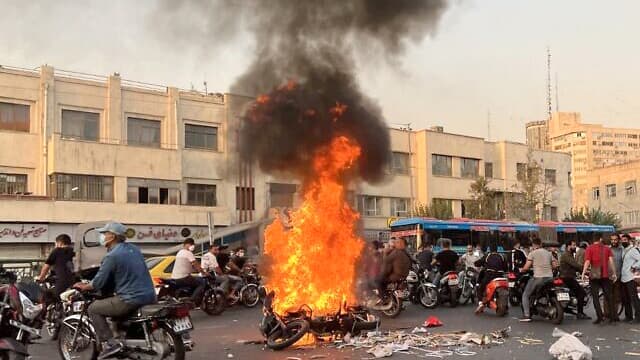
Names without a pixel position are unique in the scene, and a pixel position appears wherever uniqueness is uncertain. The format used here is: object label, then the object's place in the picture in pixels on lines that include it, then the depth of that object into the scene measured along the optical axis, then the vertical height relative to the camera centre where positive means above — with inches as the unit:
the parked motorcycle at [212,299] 580.4 -75.8
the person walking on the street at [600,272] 459.5 -44.6
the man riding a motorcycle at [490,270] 554.6 -50.9
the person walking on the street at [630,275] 454.6 -46.6
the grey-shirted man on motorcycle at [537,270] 474.6 -43.9
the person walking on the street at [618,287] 462.6 -56.5
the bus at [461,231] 1096.8 -36.3
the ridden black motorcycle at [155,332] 276.1 -50.4
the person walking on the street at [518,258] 564.4 -42.0
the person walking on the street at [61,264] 414.9 -30.1
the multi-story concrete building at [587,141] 4220.0 +458.7
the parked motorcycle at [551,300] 465.7 -66.4
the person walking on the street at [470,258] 670.5 -50.0
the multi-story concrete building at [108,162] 1213.7 +109.4
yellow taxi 609.0 -48.3
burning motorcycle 359.3 -63.6
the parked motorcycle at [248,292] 631.8 -76.9
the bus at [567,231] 1299.2 -44.9
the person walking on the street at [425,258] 650.8 -47.1
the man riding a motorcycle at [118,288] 277.1 -31.2
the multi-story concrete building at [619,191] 2377.0 +70.7
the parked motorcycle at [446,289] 598.5 -72.8
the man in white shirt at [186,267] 524.0 -42.1
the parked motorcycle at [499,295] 521.7 -68.2
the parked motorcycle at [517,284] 562.6 -66.4
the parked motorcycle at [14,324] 263.0 -43.9
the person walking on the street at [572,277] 491.2 -51.5
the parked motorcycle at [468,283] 634.8 -70.1
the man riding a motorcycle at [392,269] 523.5 -46.5
